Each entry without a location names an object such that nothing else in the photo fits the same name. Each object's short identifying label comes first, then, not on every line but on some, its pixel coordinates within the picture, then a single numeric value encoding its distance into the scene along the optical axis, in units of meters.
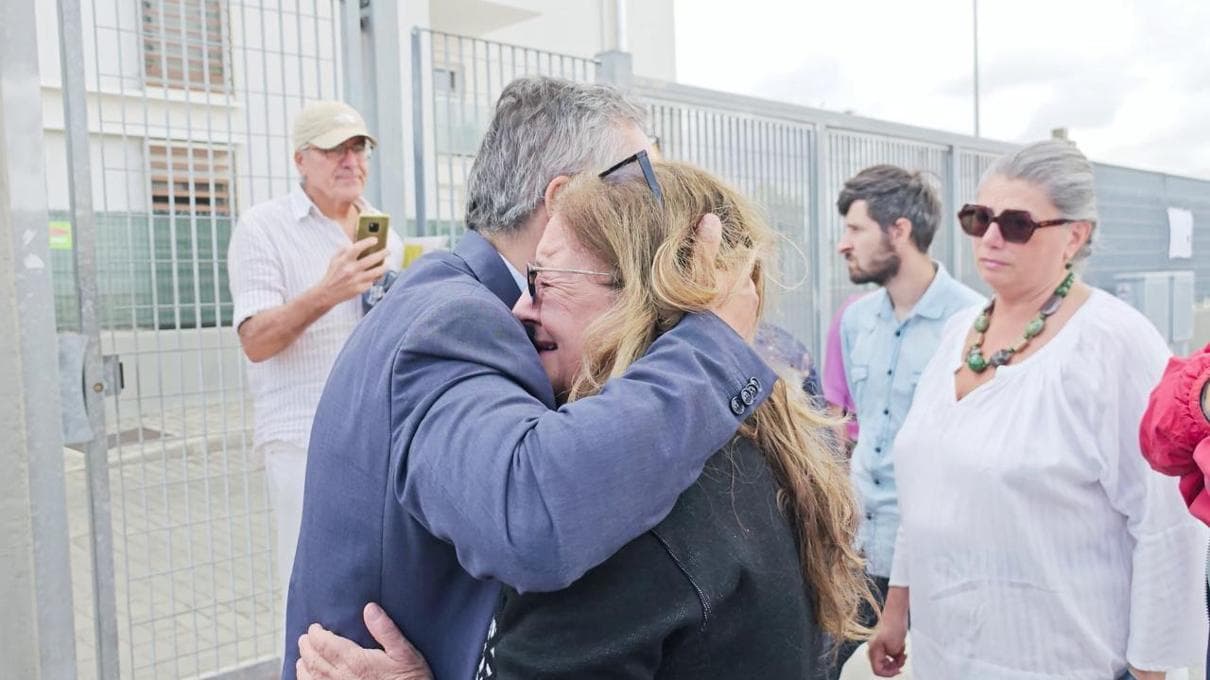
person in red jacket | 1.71
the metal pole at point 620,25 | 4.90
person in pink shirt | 3.91
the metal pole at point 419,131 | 3.72
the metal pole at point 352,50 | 3.54
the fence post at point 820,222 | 5.51
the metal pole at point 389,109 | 3.61
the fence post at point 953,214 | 6.61
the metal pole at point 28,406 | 2.59
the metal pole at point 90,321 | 2.82
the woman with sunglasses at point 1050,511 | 2.00
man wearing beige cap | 3.12
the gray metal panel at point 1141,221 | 7.87
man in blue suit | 1.01
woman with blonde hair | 1.04
